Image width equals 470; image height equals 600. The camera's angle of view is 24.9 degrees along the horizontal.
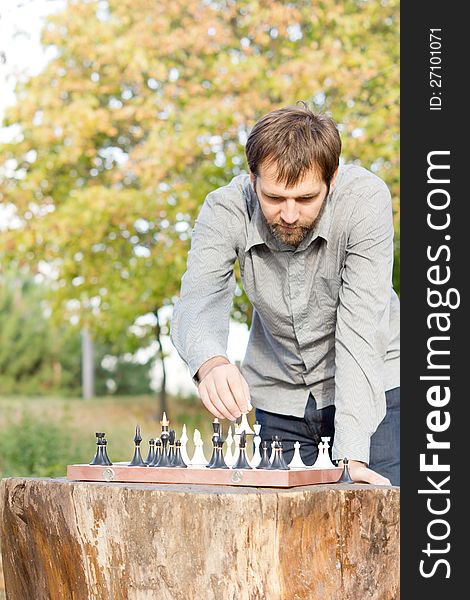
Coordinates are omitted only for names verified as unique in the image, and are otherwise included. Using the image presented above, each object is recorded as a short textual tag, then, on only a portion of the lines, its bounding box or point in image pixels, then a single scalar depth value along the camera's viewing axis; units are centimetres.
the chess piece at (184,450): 293
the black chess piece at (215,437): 280
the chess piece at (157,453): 287
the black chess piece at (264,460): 275
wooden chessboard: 266
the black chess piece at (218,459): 280
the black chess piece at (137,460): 286
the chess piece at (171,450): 286
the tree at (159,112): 1071
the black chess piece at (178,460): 285
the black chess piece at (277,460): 274
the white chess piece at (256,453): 282
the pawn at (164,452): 285
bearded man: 310
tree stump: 260
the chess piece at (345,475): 295
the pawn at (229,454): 290
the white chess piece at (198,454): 307
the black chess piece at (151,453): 288
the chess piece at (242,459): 276
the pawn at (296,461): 294
